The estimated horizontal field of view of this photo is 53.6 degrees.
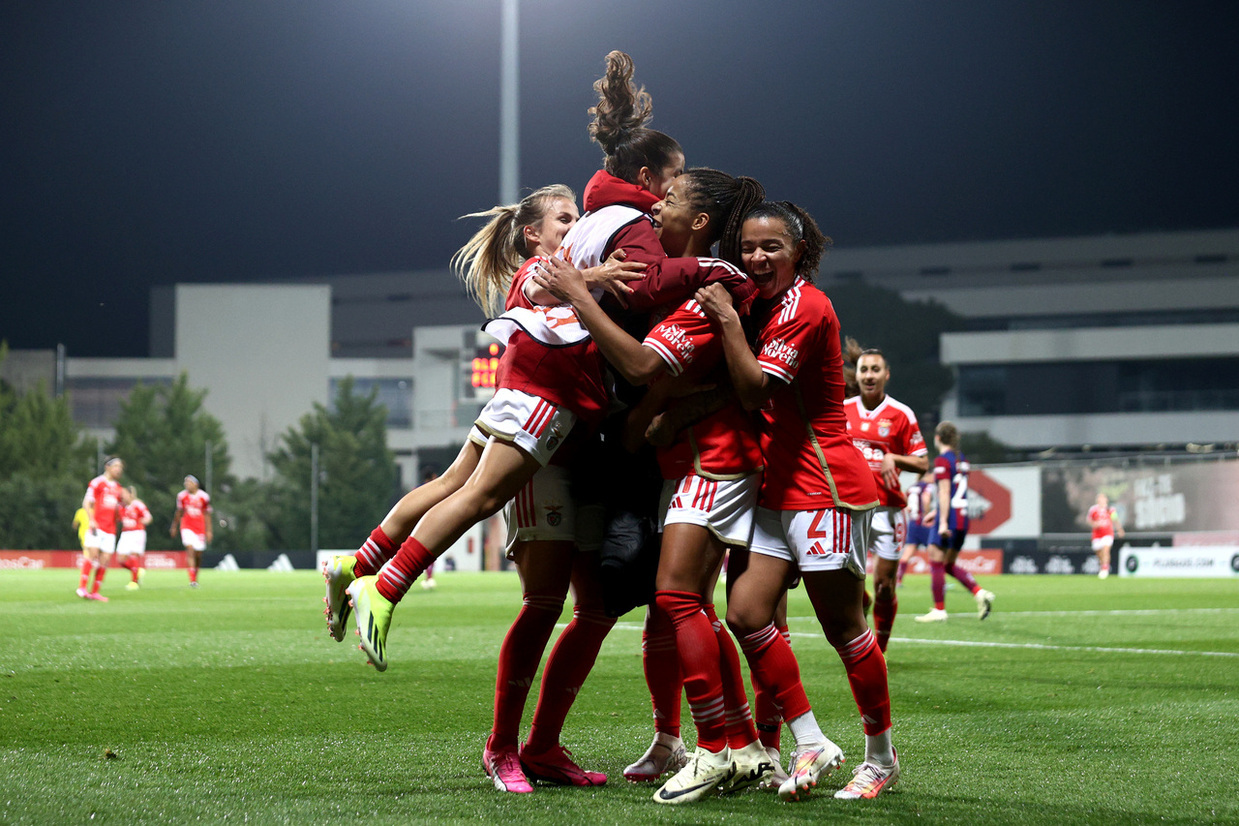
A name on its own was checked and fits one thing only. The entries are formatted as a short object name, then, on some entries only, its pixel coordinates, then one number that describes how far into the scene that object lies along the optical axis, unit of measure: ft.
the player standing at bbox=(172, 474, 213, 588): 76.69
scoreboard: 103.71
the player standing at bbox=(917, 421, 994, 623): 41.98
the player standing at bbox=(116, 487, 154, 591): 76.07
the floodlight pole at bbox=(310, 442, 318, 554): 177.17
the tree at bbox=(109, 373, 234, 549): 180.34
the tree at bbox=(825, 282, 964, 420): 196.65
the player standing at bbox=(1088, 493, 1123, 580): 97.66
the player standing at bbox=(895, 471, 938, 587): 52.18
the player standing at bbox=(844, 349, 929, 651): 26.53
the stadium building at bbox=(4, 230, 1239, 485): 188.96
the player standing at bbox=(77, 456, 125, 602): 57.67
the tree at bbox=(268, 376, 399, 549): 185.57
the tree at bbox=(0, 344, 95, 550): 159.43
